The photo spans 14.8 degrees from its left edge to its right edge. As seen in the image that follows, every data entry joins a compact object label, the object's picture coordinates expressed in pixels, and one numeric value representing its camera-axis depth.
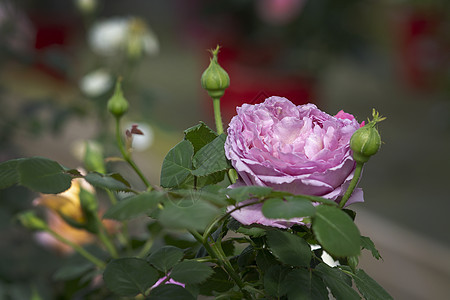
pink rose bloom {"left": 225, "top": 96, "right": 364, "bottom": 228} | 1.10
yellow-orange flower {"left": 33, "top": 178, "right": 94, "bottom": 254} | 1.44
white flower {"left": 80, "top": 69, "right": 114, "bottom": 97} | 2.47
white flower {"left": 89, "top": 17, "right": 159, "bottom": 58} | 2.50
